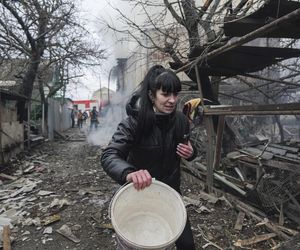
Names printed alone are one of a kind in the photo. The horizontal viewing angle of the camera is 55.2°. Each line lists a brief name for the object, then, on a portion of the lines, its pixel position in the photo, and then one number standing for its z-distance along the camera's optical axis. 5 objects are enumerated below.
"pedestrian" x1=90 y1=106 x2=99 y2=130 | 21.98
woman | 2.07
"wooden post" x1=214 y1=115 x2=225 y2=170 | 5.17
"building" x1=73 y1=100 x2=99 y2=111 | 54.22
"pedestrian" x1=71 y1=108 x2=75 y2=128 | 34.06
